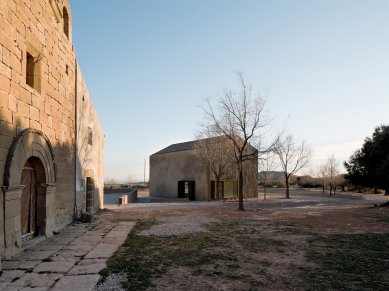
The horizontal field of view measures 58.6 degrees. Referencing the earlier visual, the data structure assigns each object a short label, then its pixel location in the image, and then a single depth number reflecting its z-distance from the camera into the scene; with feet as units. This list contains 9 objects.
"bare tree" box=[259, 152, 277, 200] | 105.03
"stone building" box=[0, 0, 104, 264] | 21.26
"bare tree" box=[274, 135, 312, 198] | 103.86
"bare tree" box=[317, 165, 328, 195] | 126.90
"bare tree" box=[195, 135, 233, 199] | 95.04
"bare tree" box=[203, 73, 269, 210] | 60.49
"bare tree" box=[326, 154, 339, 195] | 119.75
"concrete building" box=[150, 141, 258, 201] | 97.91
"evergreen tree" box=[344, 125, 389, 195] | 67.51
